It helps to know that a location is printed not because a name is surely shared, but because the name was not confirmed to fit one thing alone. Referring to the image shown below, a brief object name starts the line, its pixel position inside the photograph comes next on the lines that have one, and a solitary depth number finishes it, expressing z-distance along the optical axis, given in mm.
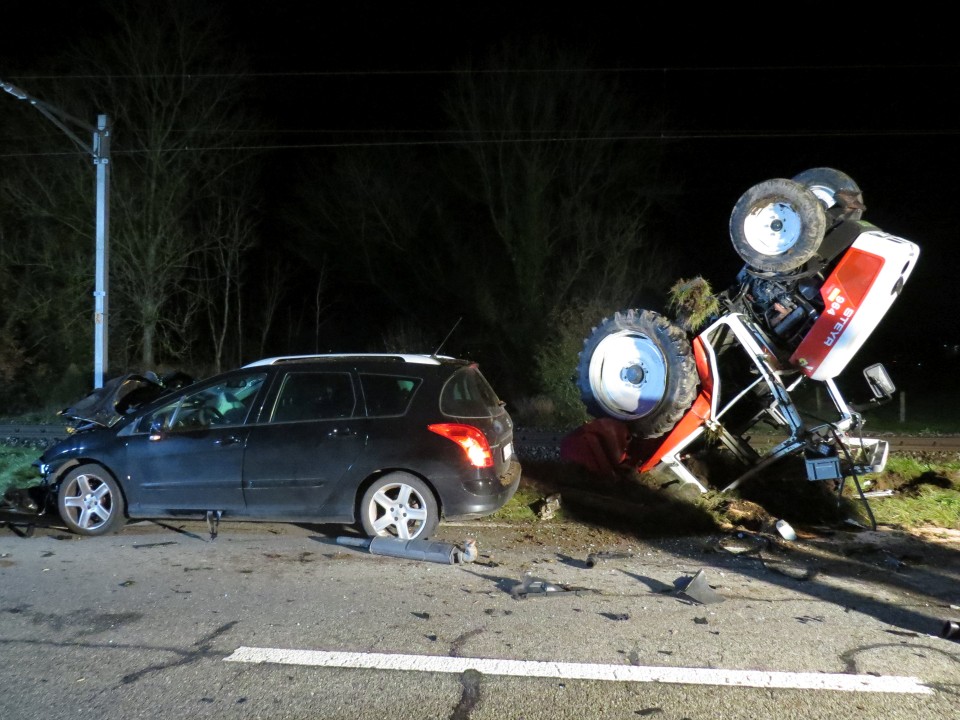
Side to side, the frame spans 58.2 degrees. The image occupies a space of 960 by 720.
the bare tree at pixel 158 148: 23875
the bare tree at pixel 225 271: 27266
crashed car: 7426
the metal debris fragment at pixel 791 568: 6828
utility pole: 12523
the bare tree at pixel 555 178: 24359
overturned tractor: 8312
